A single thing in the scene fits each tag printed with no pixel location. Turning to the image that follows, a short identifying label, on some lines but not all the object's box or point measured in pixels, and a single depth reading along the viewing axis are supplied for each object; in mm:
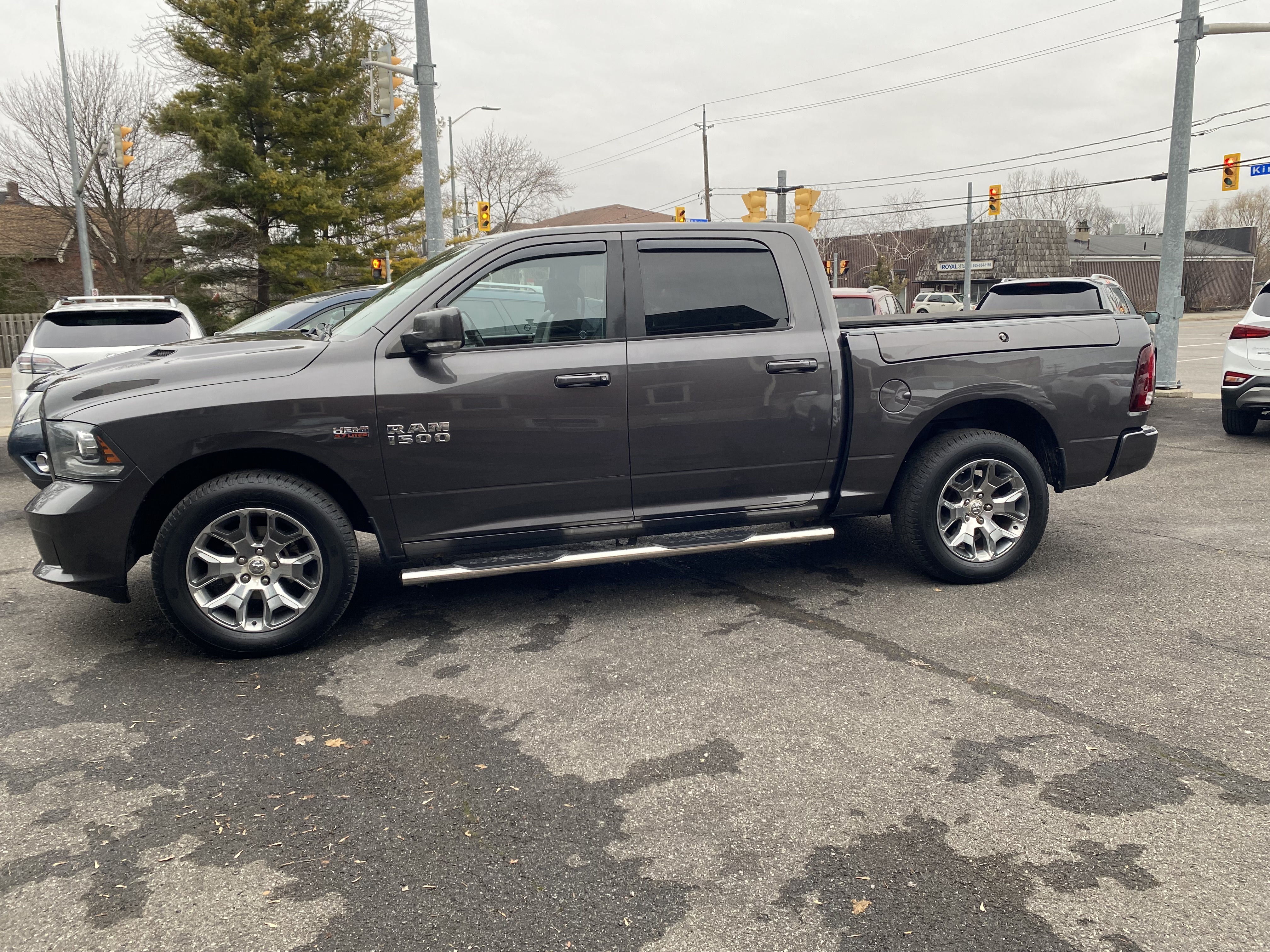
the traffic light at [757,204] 21141
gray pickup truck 4203
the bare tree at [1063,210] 84188
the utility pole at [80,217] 24516
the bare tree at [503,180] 60562
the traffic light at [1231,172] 21375
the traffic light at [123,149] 21594
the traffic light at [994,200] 33094
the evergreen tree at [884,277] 64562
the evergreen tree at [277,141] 26438
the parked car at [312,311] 8453
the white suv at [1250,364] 9688
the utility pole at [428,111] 15750
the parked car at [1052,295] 11656
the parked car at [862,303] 11398
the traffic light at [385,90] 17594
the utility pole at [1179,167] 14484
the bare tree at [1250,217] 86062
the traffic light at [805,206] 19594
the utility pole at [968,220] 42719
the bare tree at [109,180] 30391
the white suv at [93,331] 8984
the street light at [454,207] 36031
